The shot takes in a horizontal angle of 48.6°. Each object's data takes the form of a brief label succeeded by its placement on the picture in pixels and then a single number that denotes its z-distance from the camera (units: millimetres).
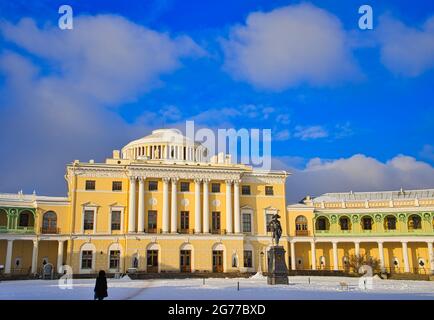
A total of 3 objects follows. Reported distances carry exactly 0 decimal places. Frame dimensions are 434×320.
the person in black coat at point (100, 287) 19016
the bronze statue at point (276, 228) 36344
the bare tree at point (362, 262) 54688
